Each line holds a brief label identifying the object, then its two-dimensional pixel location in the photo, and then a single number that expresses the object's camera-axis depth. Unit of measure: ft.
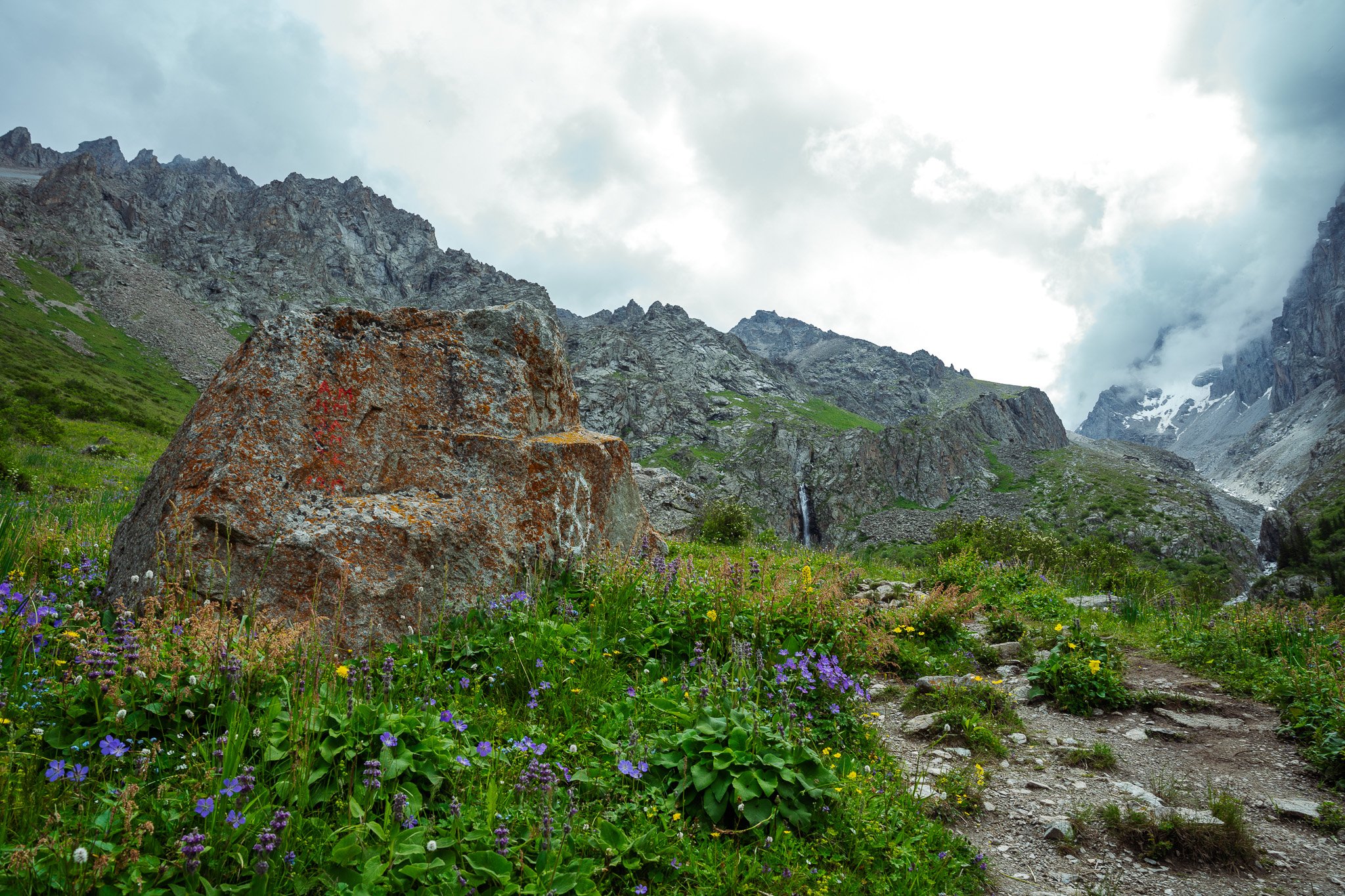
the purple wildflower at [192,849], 7.90
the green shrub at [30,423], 86.99
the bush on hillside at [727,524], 74.92
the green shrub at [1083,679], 22.77
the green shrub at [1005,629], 30.35
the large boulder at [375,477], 18.92
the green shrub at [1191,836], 13.80
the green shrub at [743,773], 12.85
